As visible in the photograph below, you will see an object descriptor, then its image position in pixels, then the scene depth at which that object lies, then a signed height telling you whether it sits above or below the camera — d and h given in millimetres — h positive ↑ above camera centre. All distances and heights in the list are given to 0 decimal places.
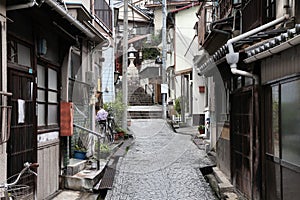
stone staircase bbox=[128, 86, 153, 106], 36469 +1090
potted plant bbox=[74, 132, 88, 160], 11717 -1178
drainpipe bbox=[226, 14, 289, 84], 7391 +961
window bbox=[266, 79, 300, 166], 5727 -227
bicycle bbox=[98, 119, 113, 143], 18531 -1015
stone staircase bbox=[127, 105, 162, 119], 31739 -366
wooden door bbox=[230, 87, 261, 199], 7805 -780
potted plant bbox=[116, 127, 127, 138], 21453 -1246
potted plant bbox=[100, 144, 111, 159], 14172 -1577
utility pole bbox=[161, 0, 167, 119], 29219 +3930
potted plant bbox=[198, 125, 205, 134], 21650 -1156
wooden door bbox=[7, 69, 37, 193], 6598 -277
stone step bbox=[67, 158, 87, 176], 10117 -1530
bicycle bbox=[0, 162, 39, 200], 5062 -1161
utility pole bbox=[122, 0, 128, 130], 21297 +2495
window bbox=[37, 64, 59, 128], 8648 +292
